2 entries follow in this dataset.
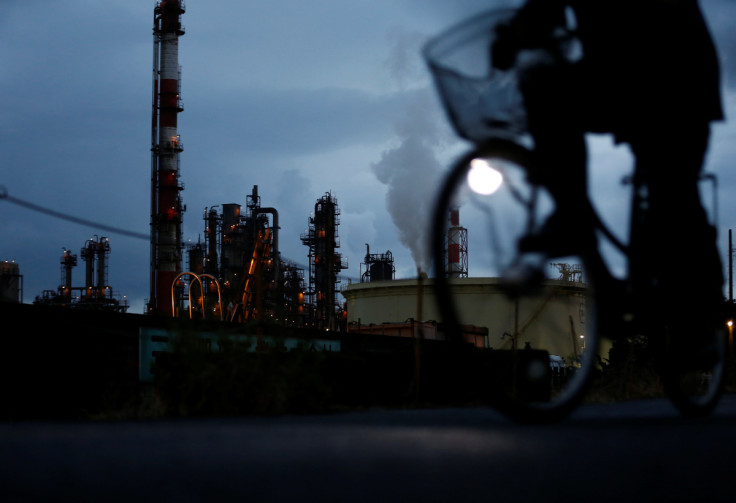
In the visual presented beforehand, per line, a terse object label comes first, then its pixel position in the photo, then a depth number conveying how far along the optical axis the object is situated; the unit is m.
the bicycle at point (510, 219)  3.27
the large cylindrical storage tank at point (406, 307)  36.91
